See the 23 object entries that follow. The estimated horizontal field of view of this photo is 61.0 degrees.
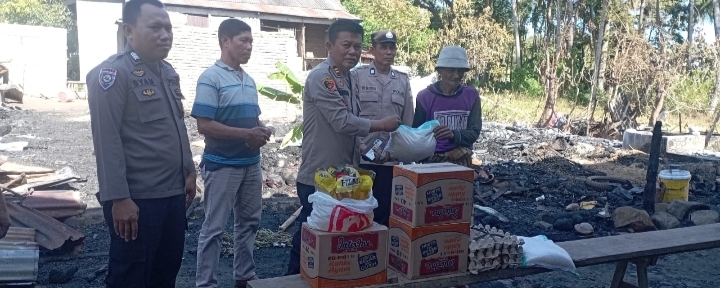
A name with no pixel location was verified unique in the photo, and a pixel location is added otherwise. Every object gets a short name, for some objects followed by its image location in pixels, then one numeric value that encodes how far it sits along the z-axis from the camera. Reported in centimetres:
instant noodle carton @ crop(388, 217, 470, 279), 317
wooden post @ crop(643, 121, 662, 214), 713
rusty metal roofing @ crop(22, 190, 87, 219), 620
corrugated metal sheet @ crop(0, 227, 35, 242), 484
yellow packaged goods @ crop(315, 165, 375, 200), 296
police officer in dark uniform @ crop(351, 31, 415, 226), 442
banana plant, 979
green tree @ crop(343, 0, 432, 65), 2652
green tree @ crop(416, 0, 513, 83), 2480
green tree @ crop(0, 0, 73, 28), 3152
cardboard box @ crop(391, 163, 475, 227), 314
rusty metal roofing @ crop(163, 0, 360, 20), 2150
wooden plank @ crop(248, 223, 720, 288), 317
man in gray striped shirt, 397
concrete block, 1286
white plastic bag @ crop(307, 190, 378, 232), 292
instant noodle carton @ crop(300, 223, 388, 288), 293
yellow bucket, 742
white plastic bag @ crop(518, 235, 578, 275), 349
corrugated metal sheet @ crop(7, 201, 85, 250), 528
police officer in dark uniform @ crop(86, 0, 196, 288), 291
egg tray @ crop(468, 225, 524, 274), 333
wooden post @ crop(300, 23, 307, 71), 2356
